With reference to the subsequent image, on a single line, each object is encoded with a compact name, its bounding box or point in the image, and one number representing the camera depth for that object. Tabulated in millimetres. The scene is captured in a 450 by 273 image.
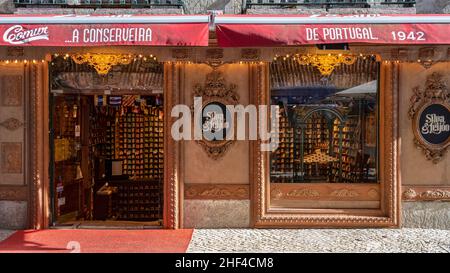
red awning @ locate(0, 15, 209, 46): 8227
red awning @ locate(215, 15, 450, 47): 8211
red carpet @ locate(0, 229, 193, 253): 8016
